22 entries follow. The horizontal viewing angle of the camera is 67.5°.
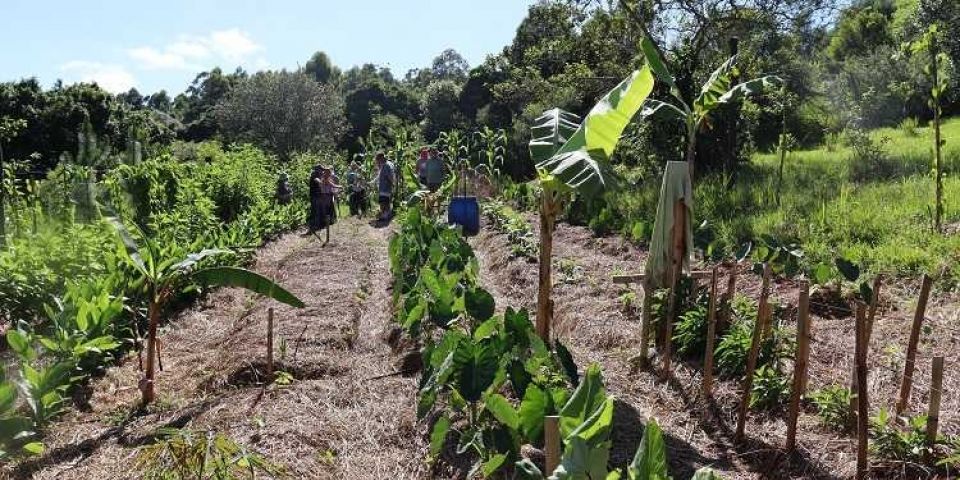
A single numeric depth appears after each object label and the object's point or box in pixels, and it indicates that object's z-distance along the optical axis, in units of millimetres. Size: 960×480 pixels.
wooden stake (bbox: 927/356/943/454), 3475
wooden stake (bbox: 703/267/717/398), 4656
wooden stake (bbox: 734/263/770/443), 4055
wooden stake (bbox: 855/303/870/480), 3447
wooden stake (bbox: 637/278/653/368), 5332
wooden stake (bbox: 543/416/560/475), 2545
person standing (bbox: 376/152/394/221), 14055
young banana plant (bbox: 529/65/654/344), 4509
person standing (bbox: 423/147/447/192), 13820
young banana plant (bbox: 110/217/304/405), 4840
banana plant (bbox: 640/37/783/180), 5336
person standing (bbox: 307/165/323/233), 12297
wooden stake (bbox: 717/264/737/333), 5285
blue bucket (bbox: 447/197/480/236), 11742
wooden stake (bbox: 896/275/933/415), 4074
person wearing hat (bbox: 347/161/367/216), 15320
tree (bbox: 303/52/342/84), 68238
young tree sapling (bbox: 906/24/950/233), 7598
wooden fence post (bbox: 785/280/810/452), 3769
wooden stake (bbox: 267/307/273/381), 5262
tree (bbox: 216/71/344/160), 33625
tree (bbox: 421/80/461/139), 35281
